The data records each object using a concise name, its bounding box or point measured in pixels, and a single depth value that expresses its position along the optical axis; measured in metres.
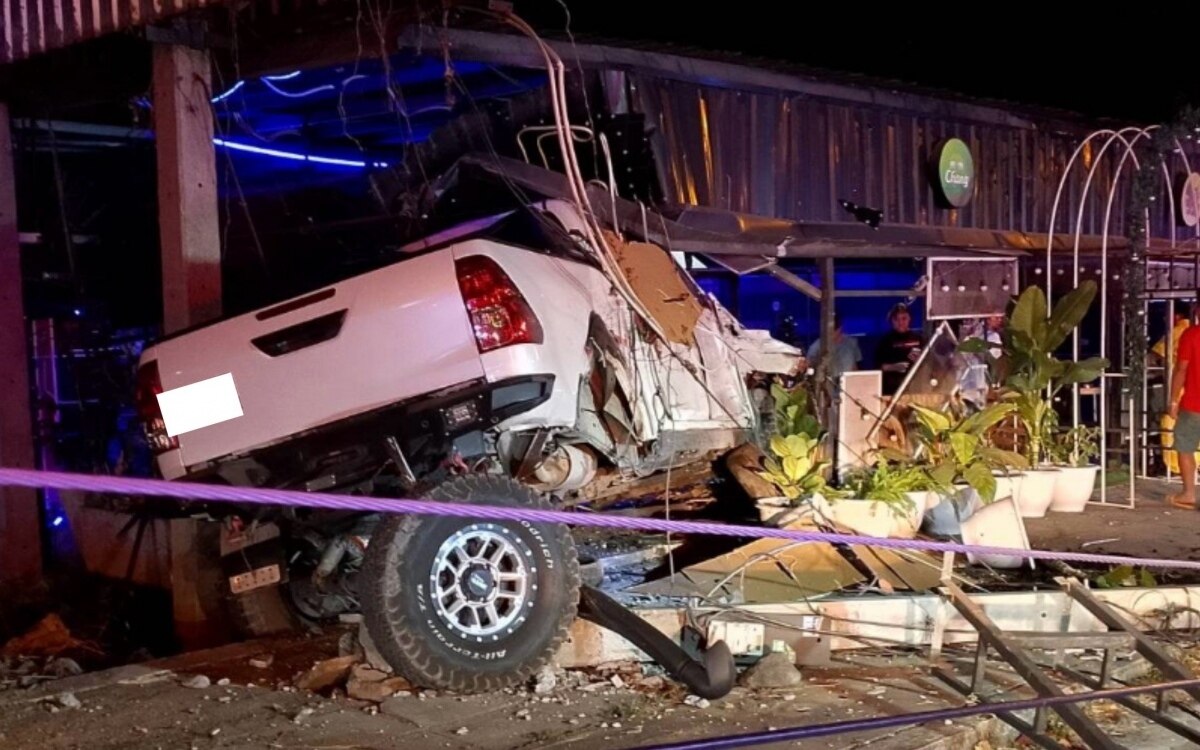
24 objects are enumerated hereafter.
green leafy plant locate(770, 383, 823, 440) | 7.94
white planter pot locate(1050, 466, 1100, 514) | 9.61
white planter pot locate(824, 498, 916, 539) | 7.44
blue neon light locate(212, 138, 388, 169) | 10.09
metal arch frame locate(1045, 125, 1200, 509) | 9.74
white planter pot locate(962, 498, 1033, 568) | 7.06
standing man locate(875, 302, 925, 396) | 10.95
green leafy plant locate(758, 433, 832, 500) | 7.52
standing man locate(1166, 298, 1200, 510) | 9.84
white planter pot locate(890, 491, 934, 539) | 7.52
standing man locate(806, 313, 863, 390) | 9.39
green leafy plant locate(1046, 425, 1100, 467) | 9.98
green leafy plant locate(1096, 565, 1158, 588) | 6.83
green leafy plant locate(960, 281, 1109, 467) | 9.38
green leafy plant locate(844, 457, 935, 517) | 7.53
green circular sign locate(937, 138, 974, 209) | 10.60
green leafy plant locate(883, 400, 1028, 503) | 8.02
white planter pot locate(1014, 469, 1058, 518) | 9.26
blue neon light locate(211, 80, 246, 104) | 7.59
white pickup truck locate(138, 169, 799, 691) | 4.95
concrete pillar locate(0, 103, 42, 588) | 8.09
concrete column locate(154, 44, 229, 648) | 6.80
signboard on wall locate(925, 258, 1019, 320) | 9.88
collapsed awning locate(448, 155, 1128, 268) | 7.45
